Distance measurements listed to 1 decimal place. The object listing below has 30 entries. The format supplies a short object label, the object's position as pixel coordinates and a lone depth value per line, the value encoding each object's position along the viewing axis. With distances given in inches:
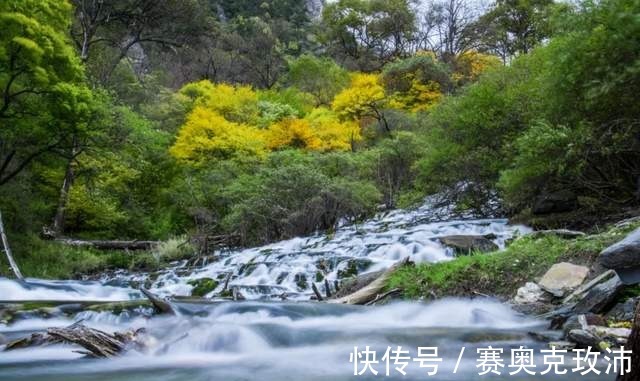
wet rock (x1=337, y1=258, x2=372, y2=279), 406.9
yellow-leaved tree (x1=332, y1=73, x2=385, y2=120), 1103.6
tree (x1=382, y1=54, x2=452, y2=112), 1177.4
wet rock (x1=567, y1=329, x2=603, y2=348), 186.7
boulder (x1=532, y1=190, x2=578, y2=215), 498.0
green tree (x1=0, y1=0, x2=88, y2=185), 502.3
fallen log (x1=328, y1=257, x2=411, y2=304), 325.7
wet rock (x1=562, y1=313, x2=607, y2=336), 205.2
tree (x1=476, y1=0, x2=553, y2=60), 1312.7
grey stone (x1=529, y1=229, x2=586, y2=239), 356.5
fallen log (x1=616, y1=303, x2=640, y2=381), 88.7
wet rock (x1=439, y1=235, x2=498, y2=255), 408.1
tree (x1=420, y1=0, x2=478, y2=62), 1512.1
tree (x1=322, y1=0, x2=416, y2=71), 1600.6
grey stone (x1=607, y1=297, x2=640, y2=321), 211.6
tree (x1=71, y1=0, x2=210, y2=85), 844.0
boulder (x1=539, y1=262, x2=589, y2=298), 268.2
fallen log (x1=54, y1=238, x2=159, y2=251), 670.5
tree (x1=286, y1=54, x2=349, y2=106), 1373.0
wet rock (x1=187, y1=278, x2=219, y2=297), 429.4
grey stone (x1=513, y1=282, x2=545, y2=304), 275.1
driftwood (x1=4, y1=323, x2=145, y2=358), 218.1
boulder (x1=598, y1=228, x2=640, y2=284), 208.1
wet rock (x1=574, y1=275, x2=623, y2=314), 221.9
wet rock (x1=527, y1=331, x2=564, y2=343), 214.8
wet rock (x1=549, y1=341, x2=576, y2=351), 197.0
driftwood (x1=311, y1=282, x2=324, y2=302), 353.0
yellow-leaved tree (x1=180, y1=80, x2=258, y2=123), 1001.5
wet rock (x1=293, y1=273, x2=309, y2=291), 403.5
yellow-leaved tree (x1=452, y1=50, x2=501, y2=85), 1242.9
